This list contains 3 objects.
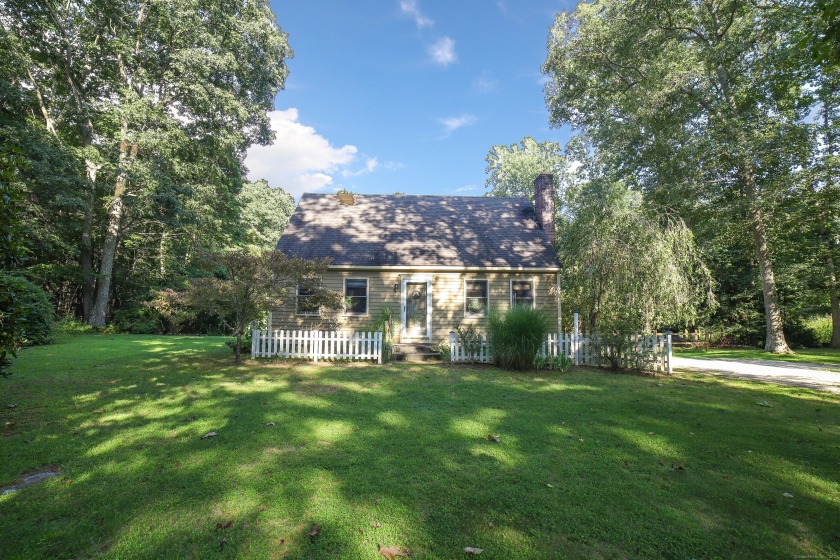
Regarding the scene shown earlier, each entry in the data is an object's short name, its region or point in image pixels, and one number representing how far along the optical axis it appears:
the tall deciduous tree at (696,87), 15.55
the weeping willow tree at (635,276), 9.84
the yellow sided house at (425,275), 13.82
